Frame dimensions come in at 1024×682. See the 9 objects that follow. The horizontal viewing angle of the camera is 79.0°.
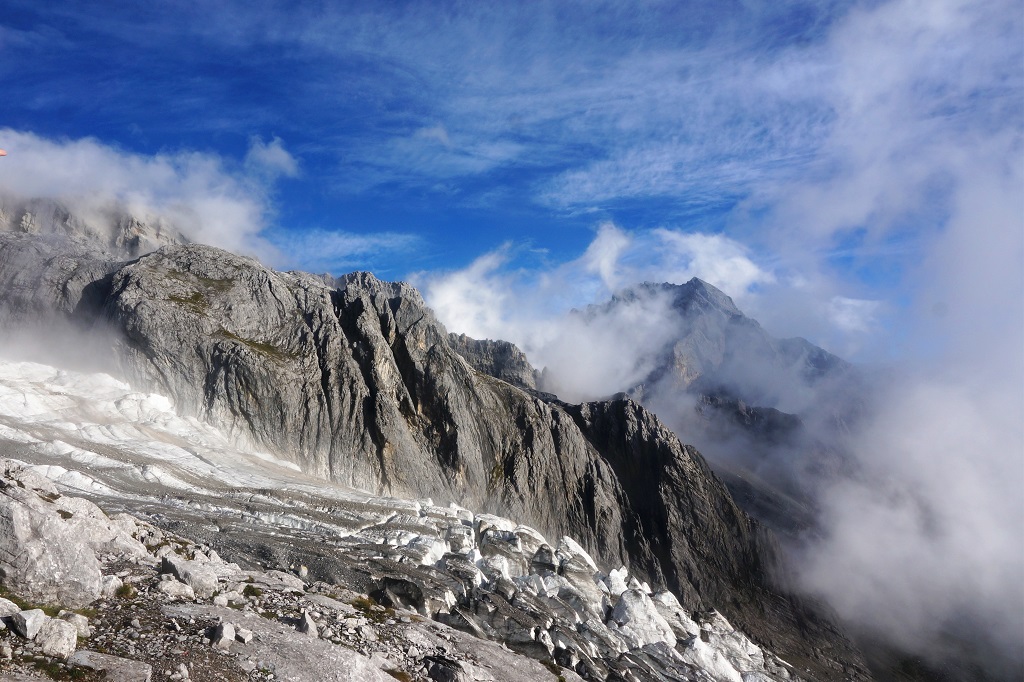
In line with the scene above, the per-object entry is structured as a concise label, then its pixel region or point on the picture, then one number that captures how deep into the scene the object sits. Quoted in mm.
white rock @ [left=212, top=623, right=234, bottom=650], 26719
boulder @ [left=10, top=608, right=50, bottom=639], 22484
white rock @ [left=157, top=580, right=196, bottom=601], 30750
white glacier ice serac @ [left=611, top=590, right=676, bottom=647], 74625
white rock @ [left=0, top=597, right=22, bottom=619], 23108
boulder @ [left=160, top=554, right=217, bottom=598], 32625
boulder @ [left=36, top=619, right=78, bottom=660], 22328
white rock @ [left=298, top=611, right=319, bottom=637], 31258
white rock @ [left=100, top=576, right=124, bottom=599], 28641
